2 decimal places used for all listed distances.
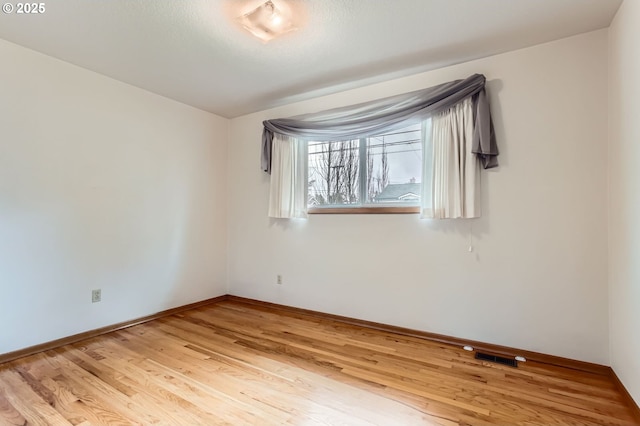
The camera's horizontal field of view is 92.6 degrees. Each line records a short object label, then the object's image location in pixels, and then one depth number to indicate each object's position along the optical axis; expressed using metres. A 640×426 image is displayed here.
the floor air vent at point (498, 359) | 2.23
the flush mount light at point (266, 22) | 1.94
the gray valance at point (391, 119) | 2.41
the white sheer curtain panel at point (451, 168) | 2.47
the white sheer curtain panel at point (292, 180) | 3.41
